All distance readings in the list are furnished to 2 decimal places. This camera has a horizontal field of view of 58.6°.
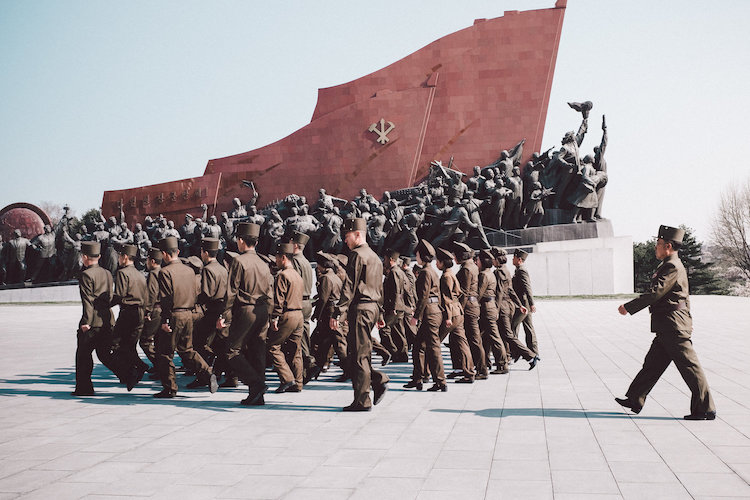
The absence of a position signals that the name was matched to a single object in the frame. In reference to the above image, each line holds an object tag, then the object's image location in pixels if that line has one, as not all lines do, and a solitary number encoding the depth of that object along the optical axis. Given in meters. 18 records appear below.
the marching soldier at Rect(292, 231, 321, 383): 7.38
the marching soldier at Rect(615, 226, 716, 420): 4.84
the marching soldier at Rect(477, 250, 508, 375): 7.56
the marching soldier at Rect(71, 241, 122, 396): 6.34
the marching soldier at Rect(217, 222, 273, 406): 5.79
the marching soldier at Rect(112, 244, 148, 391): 6.56
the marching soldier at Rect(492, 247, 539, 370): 7.81
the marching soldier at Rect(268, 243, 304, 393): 6.16
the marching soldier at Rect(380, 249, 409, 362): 7.02
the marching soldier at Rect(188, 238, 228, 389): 7.09
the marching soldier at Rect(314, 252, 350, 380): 7.41
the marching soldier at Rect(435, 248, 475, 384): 6.69
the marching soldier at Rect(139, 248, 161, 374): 6.87
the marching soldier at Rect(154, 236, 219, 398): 6.36
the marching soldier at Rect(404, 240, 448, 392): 6.47
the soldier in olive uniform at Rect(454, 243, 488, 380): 7.17
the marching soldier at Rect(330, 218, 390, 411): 5.50
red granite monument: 23.44
